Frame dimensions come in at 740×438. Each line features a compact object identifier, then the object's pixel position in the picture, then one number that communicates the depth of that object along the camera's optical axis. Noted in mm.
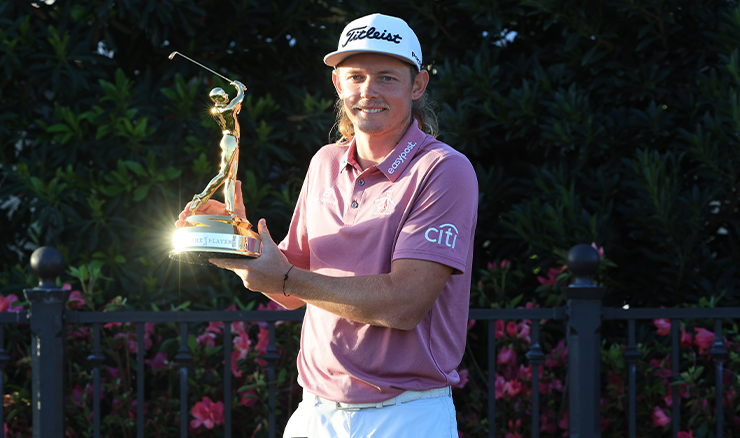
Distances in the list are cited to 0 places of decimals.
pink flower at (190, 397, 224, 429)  7859
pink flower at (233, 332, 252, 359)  8125
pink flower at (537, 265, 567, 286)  8531
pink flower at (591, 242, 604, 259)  8190
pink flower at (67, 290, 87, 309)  8266
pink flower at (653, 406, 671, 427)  7793
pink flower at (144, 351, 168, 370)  8333
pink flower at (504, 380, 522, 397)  8062
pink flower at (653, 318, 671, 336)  7988
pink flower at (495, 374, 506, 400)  8172
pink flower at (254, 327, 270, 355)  8156
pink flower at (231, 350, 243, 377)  8109
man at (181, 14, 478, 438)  3975
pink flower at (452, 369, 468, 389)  8242
